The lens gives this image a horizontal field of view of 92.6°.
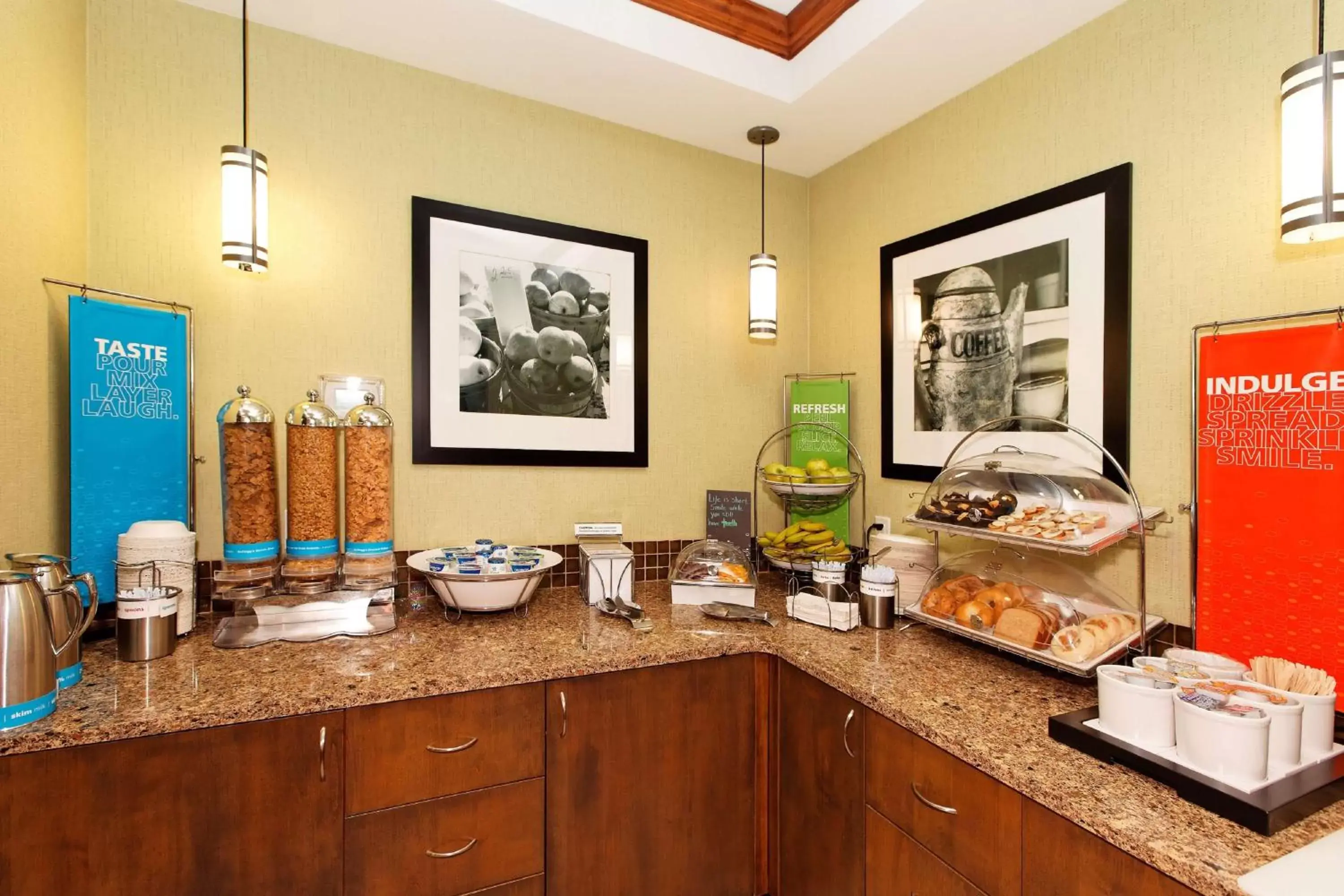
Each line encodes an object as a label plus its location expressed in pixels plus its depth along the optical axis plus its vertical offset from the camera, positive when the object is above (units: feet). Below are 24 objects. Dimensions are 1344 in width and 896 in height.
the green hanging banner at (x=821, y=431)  8.59 +0.20
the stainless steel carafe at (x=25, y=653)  3.89 -1.29
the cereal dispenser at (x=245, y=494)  5.77 -0.45
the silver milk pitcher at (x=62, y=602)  4.36 -1.08
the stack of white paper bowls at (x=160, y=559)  5.26 -0.95
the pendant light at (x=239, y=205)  5.45 +2.04
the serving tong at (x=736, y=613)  6.57 -1.75
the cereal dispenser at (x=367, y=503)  6.17 -0.56
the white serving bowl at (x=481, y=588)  6.16 -1.41
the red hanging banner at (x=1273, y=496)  4.36 -0.40
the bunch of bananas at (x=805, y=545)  7.77 -1.25
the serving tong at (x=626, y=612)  6.29 -1.74
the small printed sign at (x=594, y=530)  7.78 -1.05
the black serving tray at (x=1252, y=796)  3.14 -1.81
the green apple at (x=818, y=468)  8.16 -0.32
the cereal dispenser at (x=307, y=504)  6.02 -0.56
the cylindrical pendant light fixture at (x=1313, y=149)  3.80 +1.76
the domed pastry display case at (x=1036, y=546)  4.81 -0.81
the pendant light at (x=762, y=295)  7.79 +1.80
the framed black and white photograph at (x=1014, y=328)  5.78 +1.19
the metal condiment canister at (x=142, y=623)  5.00 -1.40
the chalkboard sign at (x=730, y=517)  8.48 -0.98
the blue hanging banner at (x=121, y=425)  5.36 +0.18
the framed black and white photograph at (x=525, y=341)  7.14 +1.22
